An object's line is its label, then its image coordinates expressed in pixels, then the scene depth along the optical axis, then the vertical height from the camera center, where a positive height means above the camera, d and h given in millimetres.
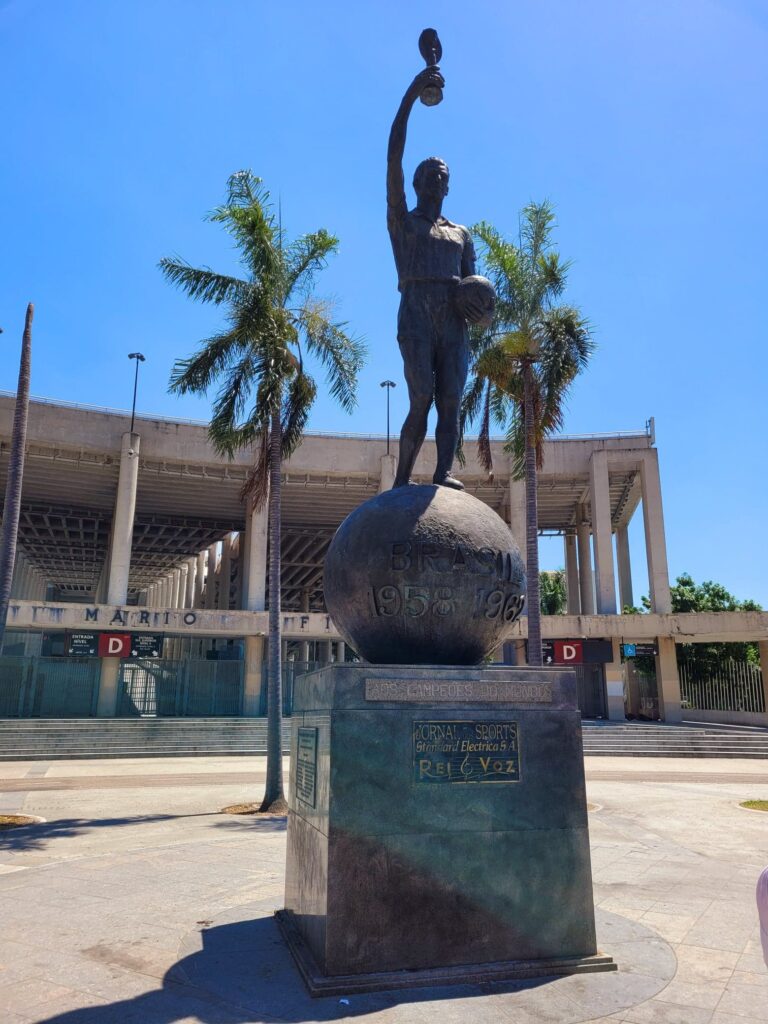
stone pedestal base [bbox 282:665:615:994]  4398 -891
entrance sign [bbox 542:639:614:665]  29609 +1061
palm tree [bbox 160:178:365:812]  14195 +6158
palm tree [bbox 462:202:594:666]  16172 +7037
